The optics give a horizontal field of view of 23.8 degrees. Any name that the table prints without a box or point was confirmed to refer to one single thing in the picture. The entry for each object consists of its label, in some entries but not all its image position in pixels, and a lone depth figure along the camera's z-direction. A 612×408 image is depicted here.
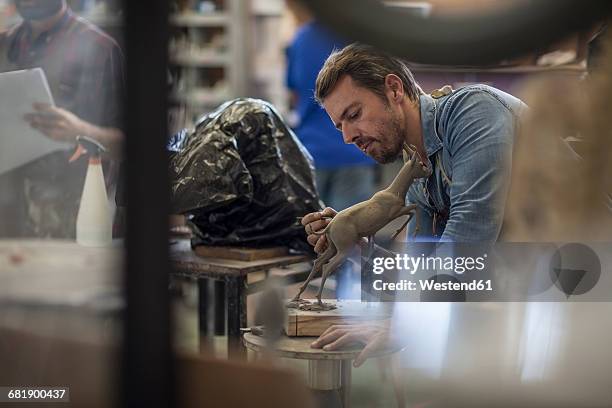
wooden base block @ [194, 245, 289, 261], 3.41
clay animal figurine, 3.09
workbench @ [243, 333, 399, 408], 3.10
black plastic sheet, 3.37
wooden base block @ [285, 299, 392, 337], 3.12
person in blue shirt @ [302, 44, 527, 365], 3.07
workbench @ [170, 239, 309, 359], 3.28
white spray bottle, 3.14
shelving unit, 2.82
